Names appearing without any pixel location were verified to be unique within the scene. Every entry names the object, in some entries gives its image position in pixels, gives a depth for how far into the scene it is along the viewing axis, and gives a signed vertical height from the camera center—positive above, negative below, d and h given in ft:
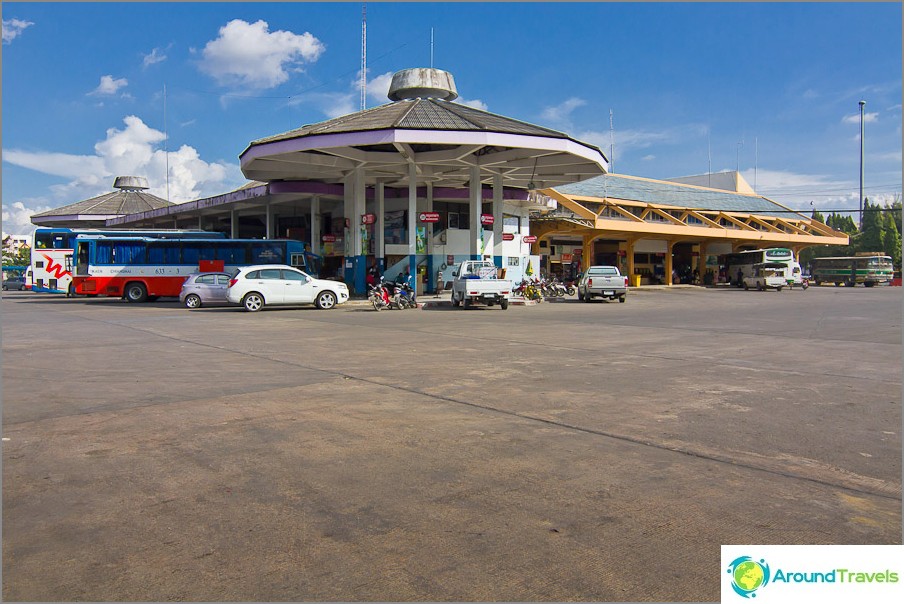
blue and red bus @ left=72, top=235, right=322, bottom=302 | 95.81 +4.73
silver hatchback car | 85.51 -0.09
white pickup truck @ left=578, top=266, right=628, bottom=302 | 100.63 +1.32
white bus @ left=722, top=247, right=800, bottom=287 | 155.94 +8.33
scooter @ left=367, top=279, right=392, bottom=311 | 83.56 -0.91
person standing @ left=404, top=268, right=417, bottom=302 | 101.43 +1.51
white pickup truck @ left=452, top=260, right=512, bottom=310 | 84.33 +0.34
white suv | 77.15 +0.20
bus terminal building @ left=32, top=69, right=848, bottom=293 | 93.66 +19.66
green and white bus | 188.44 +6.91
